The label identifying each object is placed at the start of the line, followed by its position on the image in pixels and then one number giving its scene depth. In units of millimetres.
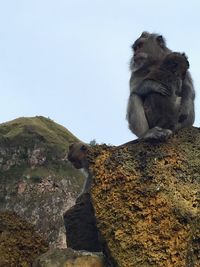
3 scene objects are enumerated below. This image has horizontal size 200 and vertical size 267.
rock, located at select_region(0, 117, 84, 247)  16984
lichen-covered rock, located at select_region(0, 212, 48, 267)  7480
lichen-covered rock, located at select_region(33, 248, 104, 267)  6789
